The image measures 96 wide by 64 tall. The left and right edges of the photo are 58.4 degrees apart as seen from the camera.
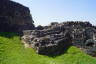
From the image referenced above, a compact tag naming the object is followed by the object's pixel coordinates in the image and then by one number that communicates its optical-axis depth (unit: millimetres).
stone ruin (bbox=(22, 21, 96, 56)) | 19888
